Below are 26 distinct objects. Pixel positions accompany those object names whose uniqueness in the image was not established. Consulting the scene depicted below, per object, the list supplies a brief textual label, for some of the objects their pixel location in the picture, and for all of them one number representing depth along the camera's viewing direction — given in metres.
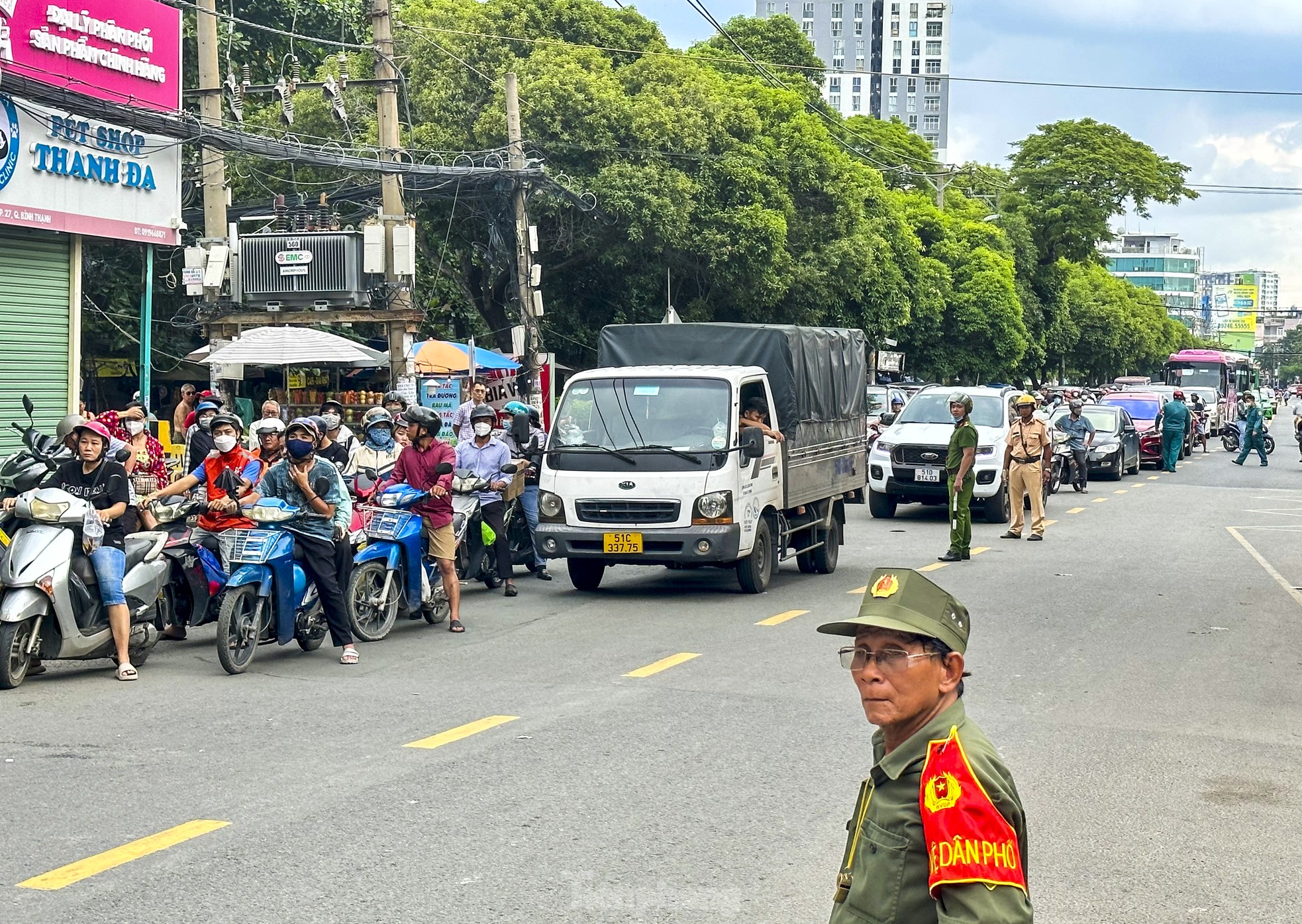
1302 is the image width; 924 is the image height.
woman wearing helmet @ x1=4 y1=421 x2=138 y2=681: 9.91
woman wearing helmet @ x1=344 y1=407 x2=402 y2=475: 14.11
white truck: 13.90
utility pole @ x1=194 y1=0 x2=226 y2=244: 21.98
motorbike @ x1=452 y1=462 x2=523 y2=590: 13.43
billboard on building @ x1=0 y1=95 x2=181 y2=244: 18.38
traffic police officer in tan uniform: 19.53
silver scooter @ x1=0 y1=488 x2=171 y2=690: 9.46
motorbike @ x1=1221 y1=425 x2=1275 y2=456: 50.08
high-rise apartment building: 181.88
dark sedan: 32.88
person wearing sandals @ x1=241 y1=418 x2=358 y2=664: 10.53
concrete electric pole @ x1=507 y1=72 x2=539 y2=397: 27.98
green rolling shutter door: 18.81
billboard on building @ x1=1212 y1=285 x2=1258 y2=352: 194.62
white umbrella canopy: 22.33
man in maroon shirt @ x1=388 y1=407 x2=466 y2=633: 12.02
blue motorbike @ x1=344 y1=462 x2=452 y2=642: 11.58
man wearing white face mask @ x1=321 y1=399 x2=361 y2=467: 12.81
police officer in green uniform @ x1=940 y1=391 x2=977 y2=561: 17.23
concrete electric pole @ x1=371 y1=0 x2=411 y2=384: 23.94
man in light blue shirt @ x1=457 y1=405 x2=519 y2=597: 14.16
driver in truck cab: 14.85
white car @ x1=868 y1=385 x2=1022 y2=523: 22.92
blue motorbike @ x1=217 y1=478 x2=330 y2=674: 10.13
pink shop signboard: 18.45
